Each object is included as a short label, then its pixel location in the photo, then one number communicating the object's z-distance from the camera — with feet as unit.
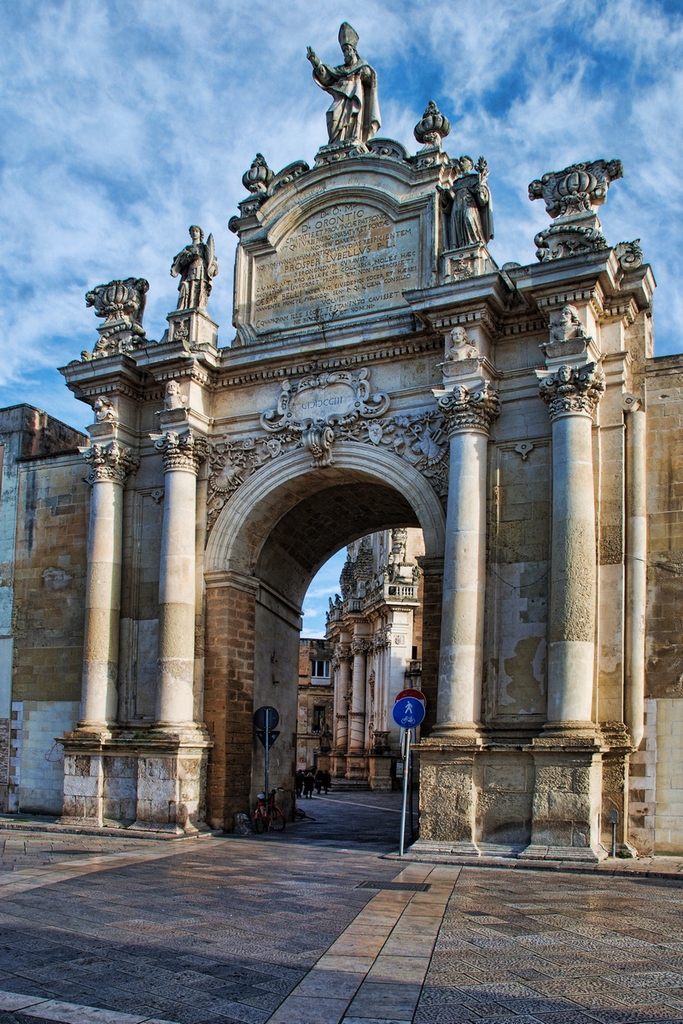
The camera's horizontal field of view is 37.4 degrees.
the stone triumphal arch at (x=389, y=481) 44.62
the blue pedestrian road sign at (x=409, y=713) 41.98
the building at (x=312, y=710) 194.59
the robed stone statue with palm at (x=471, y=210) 50.93
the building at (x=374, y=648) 133.80
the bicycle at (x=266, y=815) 54.90
